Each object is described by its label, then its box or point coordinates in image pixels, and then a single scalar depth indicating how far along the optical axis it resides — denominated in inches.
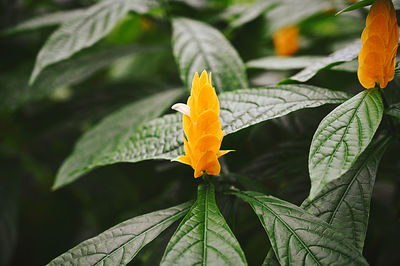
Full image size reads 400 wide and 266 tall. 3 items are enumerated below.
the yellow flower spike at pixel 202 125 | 20.2
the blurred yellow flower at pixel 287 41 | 51.5
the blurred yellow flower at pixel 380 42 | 19.9
